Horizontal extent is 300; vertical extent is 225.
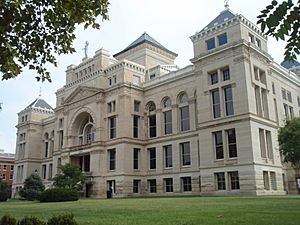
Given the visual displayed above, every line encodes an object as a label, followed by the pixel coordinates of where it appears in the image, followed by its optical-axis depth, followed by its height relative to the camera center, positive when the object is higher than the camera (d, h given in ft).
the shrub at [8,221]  27.11 -2.39
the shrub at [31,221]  25.81 -2.33
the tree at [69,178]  136.56 +5.61
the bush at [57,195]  108.88 -1.20
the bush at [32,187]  171.63 +2.27
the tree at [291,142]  84.40 +12.36
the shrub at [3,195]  144.56 -1.34
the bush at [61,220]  25.39 -2.23
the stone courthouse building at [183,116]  116.88 +32.25
